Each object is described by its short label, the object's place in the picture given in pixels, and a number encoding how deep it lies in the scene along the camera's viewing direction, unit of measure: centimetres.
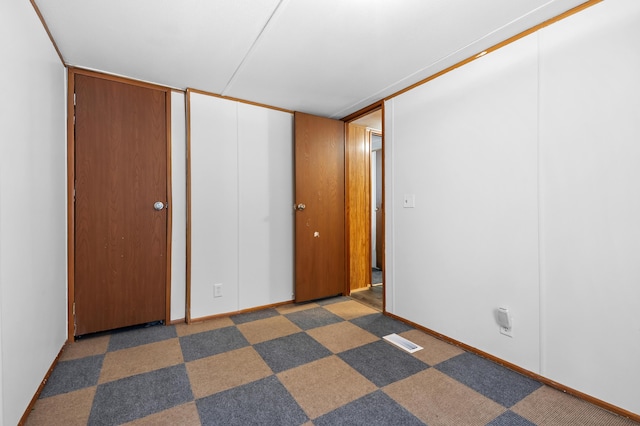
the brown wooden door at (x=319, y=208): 339
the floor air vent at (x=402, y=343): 228
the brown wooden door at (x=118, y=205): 245
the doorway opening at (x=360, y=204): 388
